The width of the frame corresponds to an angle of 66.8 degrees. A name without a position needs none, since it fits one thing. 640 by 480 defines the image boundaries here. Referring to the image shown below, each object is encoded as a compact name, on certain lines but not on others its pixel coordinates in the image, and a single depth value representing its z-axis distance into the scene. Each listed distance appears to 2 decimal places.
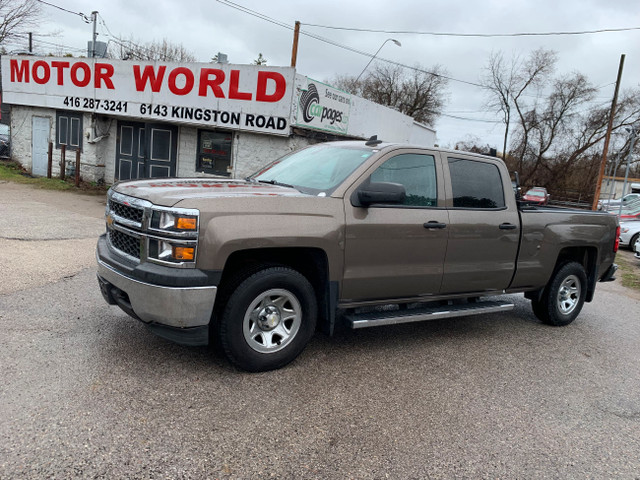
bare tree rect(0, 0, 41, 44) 27.02
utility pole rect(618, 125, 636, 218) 17.19
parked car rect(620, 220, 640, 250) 14.97
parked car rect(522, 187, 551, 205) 34.61
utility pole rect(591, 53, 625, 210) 27.00
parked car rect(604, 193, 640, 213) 18.08
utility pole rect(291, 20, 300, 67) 19.41
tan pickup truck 3.43
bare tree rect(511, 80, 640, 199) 43.59
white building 13.98
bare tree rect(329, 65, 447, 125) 49.41
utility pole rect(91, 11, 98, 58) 27.89
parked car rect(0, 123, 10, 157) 21.30
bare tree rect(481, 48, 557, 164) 44.12
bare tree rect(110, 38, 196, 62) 35.19
